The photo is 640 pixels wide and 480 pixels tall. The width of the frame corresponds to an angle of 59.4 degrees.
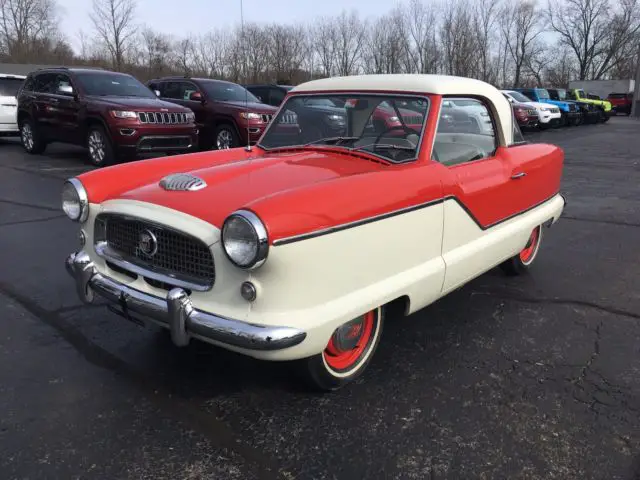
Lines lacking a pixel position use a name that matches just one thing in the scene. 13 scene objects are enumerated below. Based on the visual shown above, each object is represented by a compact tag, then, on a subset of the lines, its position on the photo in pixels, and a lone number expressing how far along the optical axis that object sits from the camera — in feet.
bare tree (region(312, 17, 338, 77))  171.12
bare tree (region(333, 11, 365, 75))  166.50
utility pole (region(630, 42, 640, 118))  132.87
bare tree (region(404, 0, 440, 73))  147.84
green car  98.73
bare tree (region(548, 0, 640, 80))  222.28
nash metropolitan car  8.02
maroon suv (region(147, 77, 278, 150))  37.11
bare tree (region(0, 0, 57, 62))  172.14
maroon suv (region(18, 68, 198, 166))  32.22
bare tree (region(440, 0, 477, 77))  150.40
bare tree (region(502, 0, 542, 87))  197.38
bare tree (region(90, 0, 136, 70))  158.20
